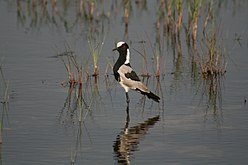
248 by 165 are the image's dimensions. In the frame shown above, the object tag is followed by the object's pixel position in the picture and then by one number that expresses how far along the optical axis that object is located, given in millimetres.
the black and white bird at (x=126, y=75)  11290
